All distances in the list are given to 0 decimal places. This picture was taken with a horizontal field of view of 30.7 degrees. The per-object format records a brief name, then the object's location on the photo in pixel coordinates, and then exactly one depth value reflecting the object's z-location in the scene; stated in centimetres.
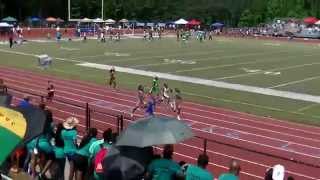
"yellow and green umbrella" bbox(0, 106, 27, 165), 593
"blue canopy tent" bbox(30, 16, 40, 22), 7800
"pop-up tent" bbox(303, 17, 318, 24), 8650
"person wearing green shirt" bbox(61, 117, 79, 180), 961
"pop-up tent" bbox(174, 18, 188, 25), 8501
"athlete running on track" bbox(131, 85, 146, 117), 2033
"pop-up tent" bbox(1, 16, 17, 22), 7256
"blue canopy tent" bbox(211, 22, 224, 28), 8959
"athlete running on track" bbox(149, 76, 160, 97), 2209
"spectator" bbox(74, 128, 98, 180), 927
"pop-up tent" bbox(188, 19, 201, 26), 8863
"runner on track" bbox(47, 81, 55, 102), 2004
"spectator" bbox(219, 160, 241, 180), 743
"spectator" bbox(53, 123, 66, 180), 965
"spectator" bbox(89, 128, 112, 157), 895
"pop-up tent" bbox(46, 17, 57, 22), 7881
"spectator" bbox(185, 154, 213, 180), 746
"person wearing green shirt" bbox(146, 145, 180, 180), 789
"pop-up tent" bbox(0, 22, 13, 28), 6141
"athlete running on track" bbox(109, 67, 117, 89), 2583
